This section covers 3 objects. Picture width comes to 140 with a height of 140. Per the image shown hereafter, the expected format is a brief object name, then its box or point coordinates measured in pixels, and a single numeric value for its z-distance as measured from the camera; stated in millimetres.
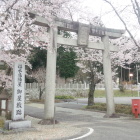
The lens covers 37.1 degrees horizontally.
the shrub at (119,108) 13440
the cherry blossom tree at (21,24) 8086
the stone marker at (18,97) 8650
